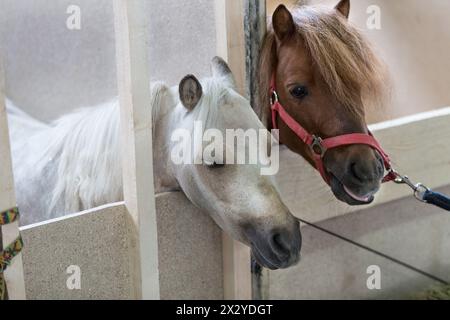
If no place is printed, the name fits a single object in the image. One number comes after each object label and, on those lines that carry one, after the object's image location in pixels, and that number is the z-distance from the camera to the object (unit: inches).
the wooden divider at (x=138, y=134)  100.8
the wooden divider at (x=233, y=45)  107.7
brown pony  104.4
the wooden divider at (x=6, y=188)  92.6
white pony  101.1
